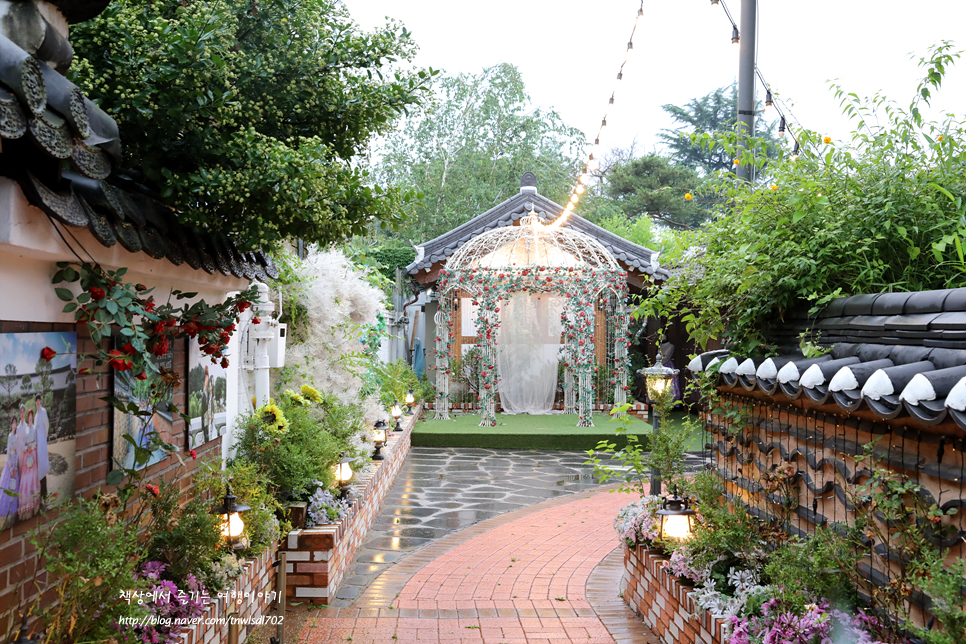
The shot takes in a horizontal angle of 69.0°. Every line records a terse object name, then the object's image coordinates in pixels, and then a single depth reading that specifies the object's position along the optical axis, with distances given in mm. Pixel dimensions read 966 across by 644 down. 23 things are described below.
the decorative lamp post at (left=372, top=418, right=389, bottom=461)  9617
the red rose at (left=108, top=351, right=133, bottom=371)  3121
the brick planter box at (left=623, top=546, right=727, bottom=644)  4367
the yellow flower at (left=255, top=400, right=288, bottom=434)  6238
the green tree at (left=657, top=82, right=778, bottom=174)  34250
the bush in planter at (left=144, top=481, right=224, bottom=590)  3773
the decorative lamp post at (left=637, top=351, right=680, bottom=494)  6707
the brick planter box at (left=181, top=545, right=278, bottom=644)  3789
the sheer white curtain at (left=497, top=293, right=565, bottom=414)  16375
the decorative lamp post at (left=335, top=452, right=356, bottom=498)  7031
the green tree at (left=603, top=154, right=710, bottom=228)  30266
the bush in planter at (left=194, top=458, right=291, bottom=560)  4668
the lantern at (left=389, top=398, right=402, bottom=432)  12765
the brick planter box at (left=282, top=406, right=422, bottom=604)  5824
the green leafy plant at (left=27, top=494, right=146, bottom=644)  2711
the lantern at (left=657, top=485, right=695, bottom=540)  5148
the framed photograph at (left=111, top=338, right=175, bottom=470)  3781
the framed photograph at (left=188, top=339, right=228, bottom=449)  5041
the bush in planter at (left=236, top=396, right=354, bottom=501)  6186
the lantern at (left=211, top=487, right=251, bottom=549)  4473
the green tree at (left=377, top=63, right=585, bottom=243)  31156
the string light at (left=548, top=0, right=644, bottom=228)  6997
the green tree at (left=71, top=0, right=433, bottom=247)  3725
